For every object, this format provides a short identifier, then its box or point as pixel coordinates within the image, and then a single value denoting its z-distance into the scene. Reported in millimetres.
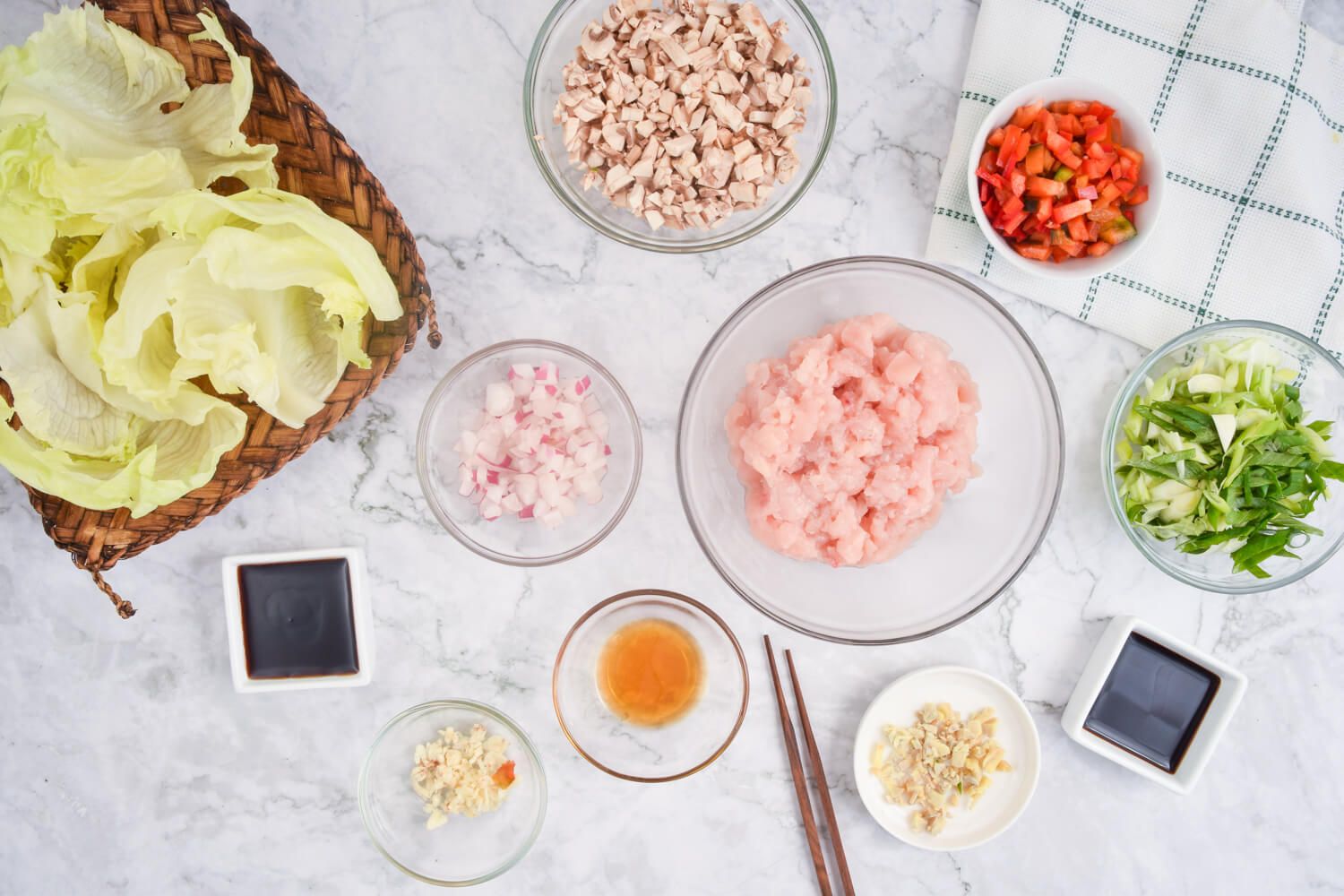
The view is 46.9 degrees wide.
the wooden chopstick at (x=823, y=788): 831
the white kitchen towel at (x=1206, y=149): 813
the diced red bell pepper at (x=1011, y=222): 792
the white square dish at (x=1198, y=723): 822
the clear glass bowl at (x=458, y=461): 816
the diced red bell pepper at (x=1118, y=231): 797
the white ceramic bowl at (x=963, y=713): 832
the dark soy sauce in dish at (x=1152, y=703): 832
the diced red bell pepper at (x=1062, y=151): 783
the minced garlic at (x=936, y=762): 833
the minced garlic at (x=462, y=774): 831
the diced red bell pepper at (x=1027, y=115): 791
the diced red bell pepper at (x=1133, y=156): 792
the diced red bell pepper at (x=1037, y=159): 785
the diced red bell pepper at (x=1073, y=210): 784
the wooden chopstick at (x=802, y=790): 832
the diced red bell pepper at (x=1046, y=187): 781
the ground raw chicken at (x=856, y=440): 758
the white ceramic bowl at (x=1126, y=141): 788
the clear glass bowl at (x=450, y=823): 838
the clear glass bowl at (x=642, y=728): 832
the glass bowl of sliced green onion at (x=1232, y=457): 789
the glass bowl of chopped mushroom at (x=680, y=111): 776
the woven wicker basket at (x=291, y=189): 744
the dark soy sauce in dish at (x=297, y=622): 822
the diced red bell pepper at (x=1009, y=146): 790
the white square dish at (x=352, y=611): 820
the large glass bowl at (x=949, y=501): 804
